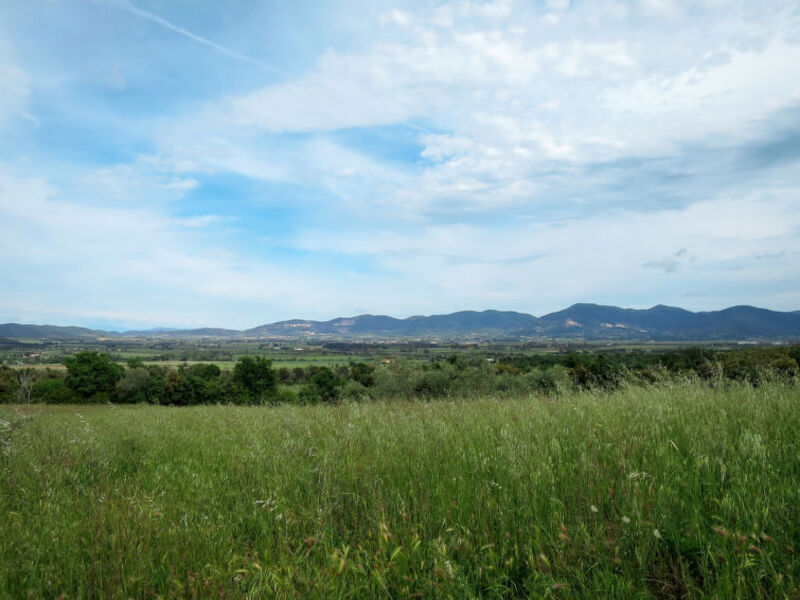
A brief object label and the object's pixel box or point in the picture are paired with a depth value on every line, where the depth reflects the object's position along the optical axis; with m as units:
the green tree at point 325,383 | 61.41
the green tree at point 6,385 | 47.37
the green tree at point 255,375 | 66.50
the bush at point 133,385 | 62.84
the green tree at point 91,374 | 61.84
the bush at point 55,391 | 56.53
